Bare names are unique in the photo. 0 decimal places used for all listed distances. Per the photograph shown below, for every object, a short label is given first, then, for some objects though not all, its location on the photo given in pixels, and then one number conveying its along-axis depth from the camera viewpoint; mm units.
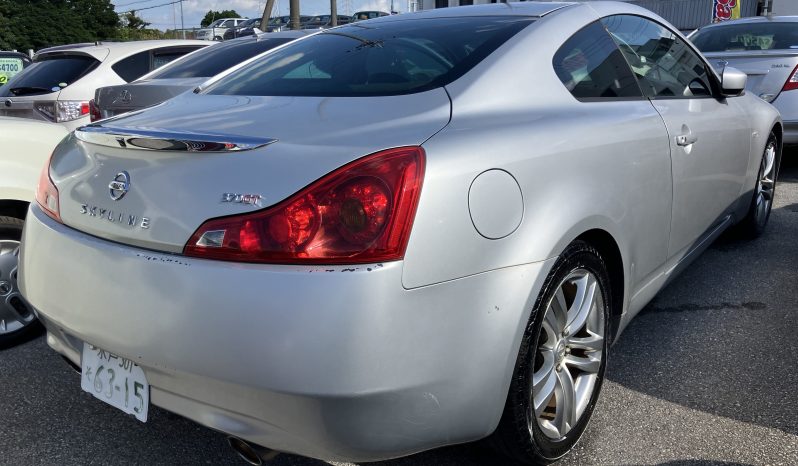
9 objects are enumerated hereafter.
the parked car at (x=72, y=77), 5871
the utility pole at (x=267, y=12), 20712
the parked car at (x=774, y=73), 6352
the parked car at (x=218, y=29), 37425
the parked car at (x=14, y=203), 3225
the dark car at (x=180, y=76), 4676
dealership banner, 14617
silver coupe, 1685
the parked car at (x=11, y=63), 10195
